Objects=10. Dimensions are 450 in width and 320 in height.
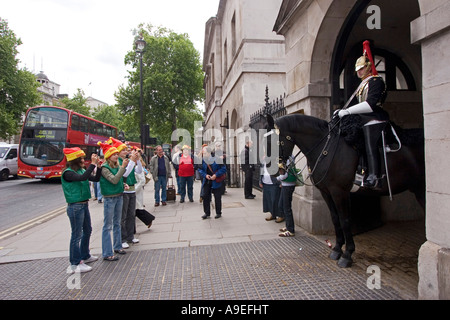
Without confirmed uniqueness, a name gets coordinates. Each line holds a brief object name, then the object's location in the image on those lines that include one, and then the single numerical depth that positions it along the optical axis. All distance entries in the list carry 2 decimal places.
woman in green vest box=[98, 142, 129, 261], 4.42
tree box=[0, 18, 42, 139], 26.22
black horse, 3.71
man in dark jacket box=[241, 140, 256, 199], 9.63
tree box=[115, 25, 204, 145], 30.53
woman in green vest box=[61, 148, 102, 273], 4.06
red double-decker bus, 16.78
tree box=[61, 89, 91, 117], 49.56
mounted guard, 3.61
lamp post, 15.43
